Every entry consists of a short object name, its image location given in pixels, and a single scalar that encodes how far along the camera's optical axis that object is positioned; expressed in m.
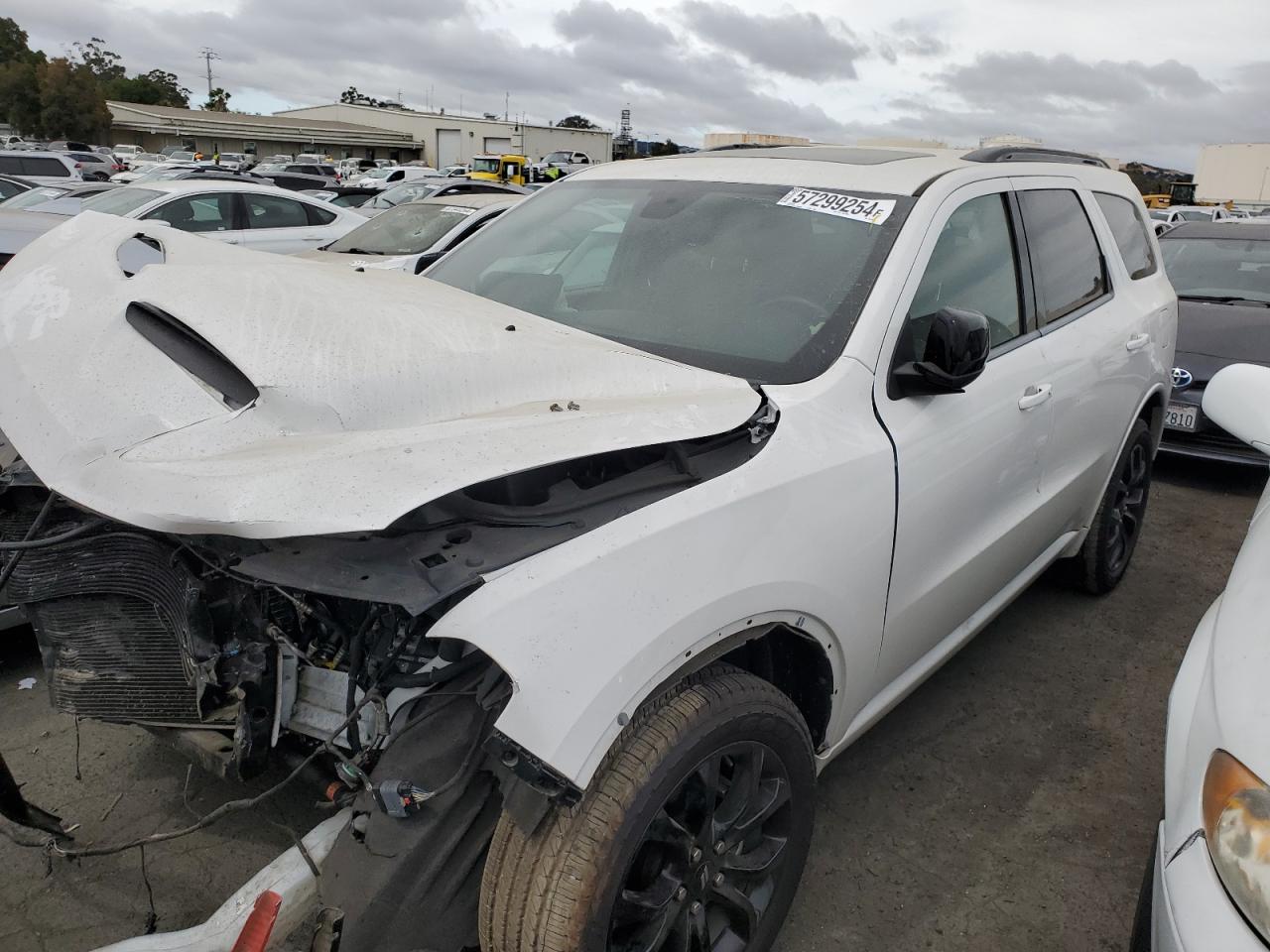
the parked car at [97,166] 24.70
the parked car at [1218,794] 1.47
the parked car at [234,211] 9.44
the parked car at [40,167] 16.83
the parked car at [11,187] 13.27
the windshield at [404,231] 8.53
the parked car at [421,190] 13.73
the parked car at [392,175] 29.14
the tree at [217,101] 91.56
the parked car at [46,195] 11.41
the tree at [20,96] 56.88
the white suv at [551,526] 1.64
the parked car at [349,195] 16.00
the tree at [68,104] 55.59
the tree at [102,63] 88.32
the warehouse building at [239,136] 65.25
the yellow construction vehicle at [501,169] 31.80
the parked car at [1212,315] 5.99
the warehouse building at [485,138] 64.06
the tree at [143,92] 84.19
